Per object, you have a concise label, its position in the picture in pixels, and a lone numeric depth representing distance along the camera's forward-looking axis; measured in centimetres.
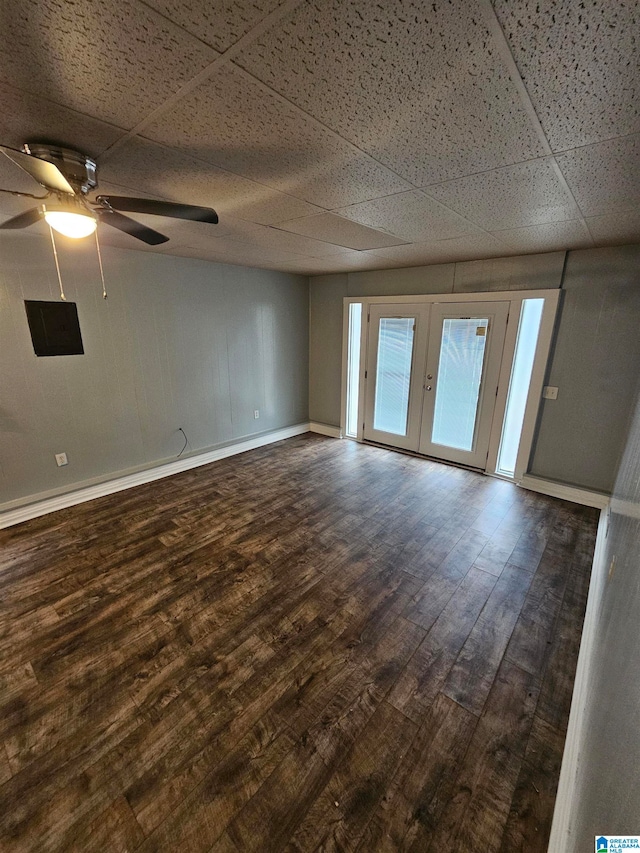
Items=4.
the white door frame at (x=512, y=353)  334
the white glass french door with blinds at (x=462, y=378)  378
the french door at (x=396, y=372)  433
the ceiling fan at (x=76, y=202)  140
